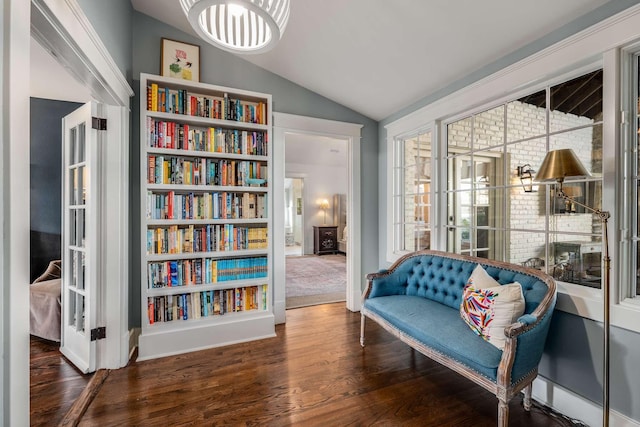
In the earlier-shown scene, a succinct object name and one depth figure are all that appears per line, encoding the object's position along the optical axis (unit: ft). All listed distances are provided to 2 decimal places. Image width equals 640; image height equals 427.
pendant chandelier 3.09
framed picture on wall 9.02
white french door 7.34
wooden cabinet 25.89
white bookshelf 8.41
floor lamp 5.02
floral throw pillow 5.69
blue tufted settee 5.23
